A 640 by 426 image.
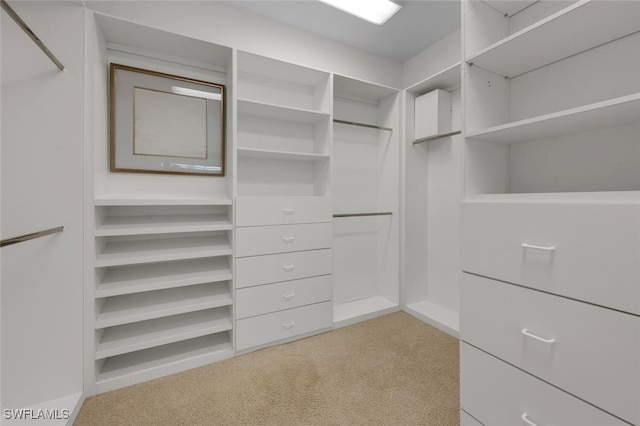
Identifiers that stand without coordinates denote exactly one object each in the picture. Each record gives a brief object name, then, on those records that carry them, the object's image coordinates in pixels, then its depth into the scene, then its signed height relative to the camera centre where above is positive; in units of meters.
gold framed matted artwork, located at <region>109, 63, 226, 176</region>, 1.73 +0.57
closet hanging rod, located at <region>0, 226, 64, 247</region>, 0.85 -0.12
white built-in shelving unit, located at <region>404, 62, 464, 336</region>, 2.30 -0.08
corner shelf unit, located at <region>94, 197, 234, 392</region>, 1.52 -0.53
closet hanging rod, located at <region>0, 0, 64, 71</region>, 0.88 +0.64
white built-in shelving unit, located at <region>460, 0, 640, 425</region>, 0.79 -0.02
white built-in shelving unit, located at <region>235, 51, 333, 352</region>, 1.83 +0.02
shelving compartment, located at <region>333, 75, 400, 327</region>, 2.50 +0.09
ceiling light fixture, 1.86 +1.42
